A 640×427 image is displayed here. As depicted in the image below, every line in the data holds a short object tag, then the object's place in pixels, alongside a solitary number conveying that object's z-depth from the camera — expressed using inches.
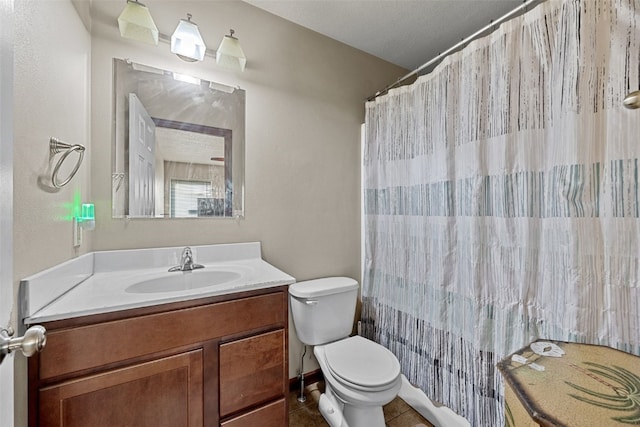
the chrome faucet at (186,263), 52.0
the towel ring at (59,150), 35.0
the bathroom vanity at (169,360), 30.1
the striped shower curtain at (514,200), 34.4
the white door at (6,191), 18.8
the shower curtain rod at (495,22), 42.1
